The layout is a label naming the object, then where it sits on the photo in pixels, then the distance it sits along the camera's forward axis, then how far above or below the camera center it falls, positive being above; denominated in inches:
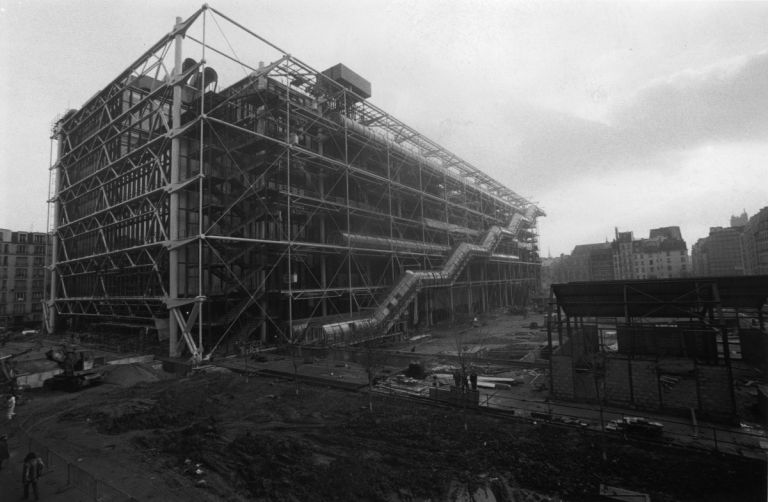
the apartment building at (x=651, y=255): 4210.1 +225.5
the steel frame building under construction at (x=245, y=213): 1170.0 +272.4
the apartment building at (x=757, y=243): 3164.4 +257.4
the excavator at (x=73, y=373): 837.8 -179.8
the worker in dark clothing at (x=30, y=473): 380.2 -178.0
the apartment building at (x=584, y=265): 4658.0 +163.6
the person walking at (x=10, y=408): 643.4 -192.4
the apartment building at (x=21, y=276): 2463.1 +110.2
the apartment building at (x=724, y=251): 4124.0 +244.8
